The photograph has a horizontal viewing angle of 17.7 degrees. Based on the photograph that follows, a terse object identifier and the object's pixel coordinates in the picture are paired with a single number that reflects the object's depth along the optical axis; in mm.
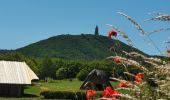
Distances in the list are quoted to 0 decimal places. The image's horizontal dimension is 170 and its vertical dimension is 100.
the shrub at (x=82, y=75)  107162
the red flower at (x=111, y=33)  6604
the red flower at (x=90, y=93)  6805
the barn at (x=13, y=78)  55719
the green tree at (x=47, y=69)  106188
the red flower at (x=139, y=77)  5421
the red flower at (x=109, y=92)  5998
